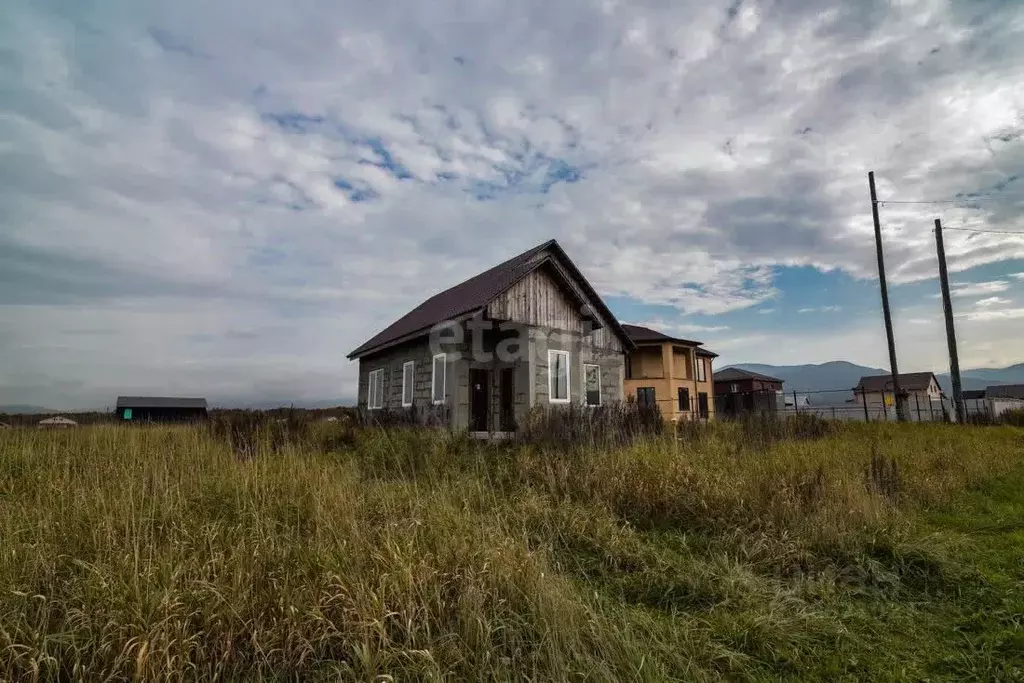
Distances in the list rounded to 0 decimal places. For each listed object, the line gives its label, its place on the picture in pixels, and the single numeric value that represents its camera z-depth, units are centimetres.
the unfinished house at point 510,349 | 1410
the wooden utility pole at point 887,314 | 1916
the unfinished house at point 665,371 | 2931
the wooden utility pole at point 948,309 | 2083
